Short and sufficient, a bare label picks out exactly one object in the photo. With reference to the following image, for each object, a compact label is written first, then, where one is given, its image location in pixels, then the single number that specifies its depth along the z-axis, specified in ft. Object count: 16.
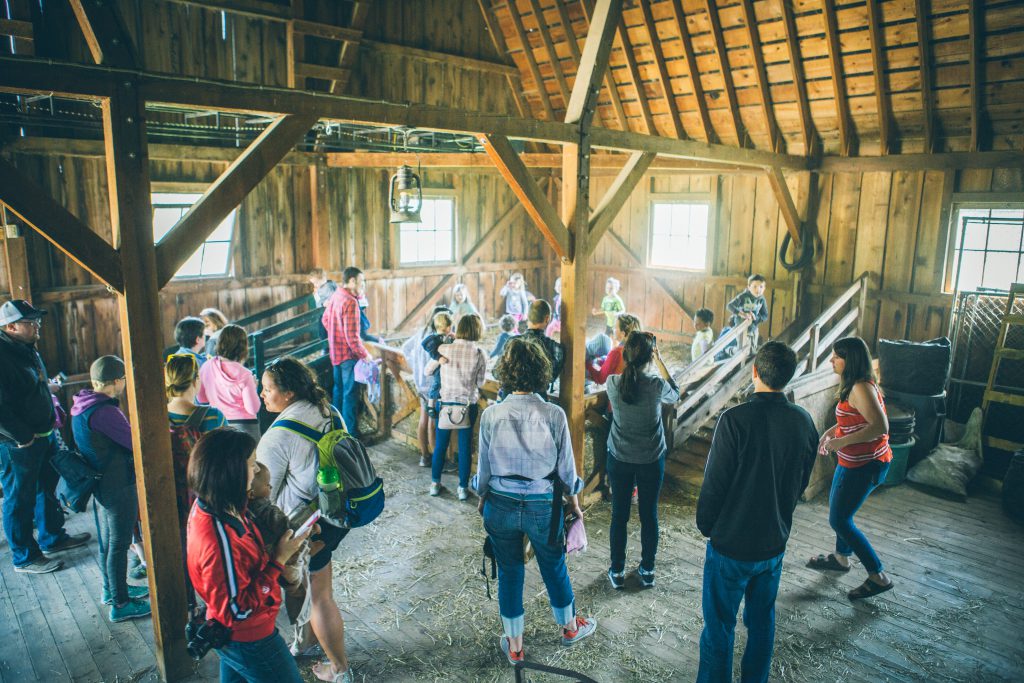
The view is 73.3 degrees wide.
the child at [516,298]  33.47
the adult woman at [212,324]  20.02
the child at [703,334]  25.99
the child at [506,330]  22.84
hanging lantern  19.69
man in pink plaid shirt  22.30
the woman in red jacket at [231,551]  7.77
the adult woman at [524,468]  11.19
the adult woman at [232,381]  15.46
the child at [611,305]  30.96
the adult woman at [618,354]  16.38
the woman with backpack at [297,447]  10.52
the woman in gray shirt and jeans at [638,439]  13.99
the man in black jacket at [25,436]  14.85
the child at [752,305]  26.00
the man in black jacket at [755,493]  9.99
